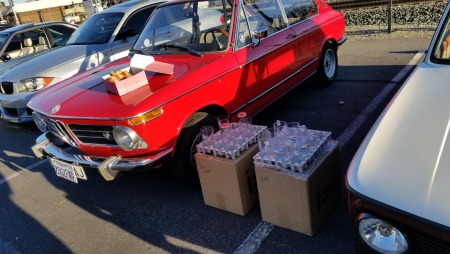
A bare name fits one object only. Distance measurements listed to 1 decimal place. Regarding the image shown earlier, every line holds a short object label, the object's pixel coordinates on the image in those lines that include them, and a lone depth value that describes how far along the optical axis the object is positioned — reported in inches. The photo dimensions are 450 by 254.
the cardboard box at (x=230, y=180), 115.4
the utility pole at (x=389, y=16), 341.8
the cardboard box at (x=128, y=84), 124.4
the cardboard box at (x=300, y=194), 101.3
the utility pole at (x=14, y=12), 1255.7
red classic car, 119.5
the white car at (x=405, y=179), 62.6
